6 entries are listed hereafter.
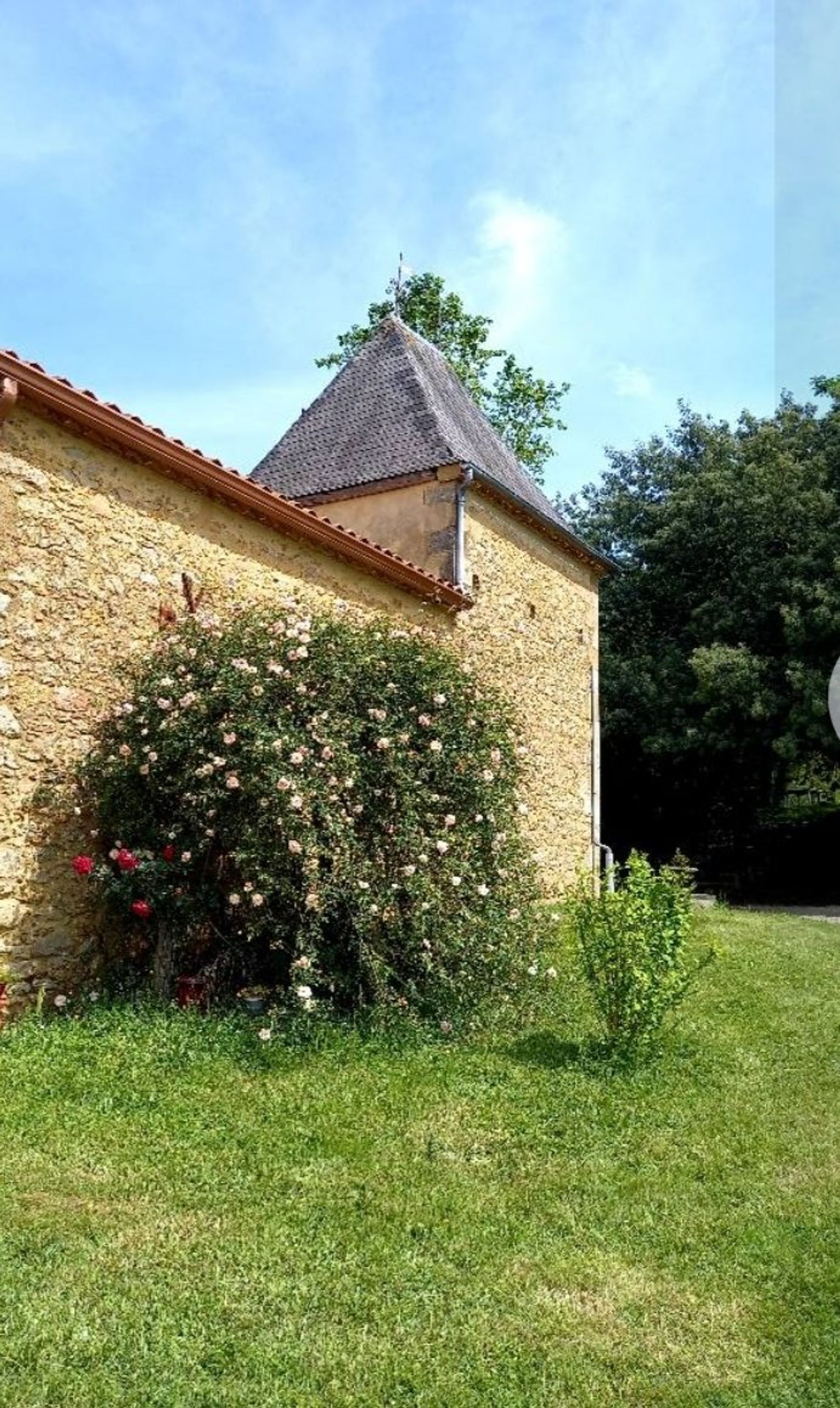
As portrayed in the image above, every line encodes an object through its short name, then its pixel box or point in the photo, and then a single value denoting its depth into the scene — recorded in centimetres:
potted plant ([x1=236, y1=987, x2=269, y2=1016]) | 559
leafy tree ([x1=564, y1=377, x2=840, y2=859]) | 1820
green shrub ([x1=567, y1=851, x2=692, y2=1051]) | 527
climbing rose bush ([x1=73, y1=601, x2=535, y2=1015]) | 545
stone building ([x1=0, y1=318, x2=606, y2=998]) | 572
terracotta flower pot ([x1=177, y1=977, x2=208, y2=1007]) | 573
